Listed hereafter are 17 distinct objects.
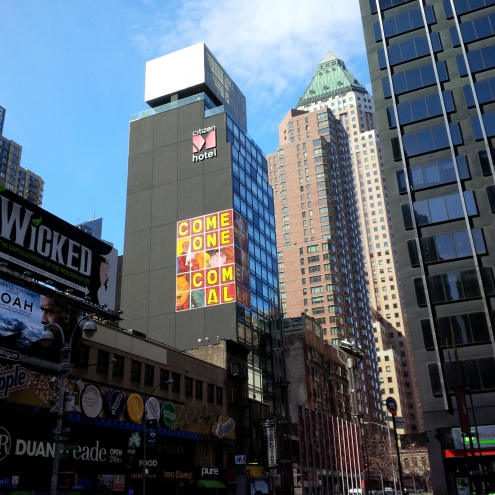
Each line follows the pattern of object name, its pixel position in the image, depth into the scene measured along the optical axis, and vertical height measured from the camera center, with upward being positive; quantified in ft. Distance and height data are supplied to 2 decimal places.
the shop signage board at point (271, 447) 211.20 +13.09
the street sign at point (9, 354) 107.55 +25.20
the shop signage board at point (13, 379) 103.60 +20.64
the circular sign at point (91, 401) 128.57 +19.63
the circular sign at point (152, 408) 145.89 +19.82
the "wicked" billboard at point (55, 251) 131.23 +57.40
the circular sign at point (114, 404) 135.63 +19.77
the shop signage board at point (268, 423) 214.73 +21.86
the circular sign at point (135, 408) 143.13 +19.79
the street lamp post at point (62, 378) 79.00 +15.98
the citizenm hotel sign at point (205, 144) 279.28 +159.26
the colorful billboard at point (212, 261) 245.24 +93.99
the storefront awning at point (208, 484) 165.89 +0.89
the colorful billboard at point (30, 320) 116.78 +35.51
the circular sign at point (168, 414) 155.68 +19.31
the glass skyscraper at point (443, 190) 152.87 +82.99
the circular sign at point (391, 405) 135.95 +16.58
